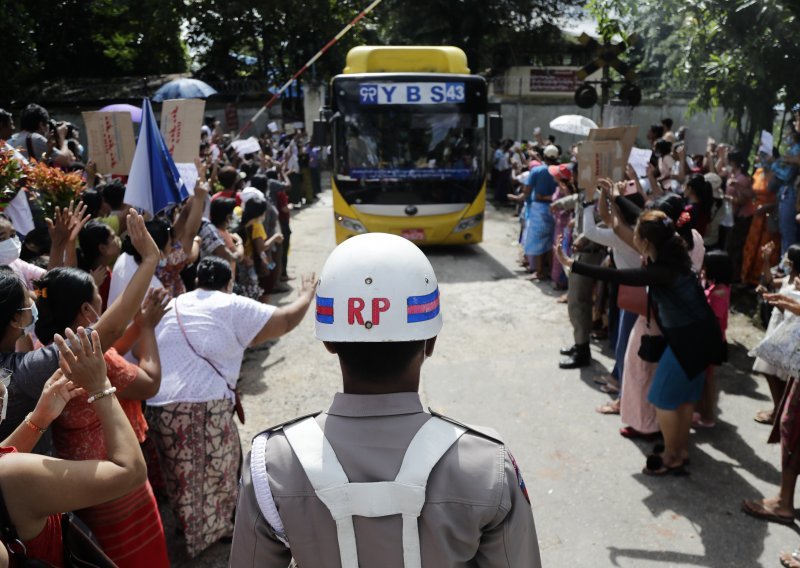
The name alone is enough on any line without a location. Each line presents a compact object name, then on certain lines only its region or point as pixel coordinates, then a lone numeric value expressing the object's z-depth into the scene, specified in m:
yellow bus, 9.42
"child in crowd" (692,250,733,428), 4.79
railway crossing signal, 9.20
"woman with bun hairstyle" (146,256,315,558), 3.35
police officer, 1.46
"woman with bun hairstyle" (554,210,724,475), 3.87
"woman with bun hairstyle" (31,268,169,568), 2.51
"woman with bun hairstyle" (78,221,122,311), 3.63
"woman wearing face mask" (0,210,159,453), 2.24
